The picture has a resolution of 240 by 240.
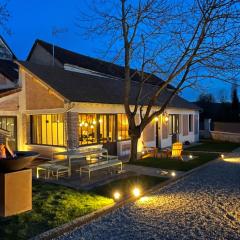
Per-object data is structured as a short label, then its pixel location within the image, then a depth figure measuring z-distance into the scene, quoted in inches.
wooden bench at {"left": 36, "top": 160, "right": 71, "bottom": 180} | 429.4
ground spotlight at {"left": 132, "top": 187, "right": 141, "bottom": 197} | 343.0
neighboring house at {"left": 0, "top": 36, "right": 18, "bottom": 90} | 788.0
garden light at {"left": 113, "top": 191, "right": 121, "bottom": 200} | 327.0
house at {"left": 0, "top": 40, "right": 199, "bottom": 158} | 576.7
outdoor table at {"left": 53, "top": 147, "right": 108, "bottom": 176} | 448.5
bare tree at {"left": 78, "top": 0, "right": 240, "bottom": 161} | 490.9
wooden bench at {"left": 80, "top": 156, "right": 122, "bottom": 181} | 422.9
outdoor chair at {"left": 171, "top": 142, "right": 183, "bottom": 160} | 613.0
